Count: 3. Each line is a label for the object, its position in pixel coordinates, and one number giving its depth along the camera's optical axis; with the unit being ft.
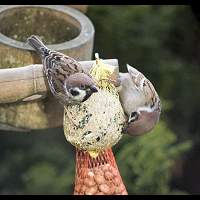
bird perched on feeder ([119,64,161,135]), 18.54
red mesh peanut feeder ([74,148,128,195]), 18.67
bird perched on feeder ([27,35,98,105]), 18.42
